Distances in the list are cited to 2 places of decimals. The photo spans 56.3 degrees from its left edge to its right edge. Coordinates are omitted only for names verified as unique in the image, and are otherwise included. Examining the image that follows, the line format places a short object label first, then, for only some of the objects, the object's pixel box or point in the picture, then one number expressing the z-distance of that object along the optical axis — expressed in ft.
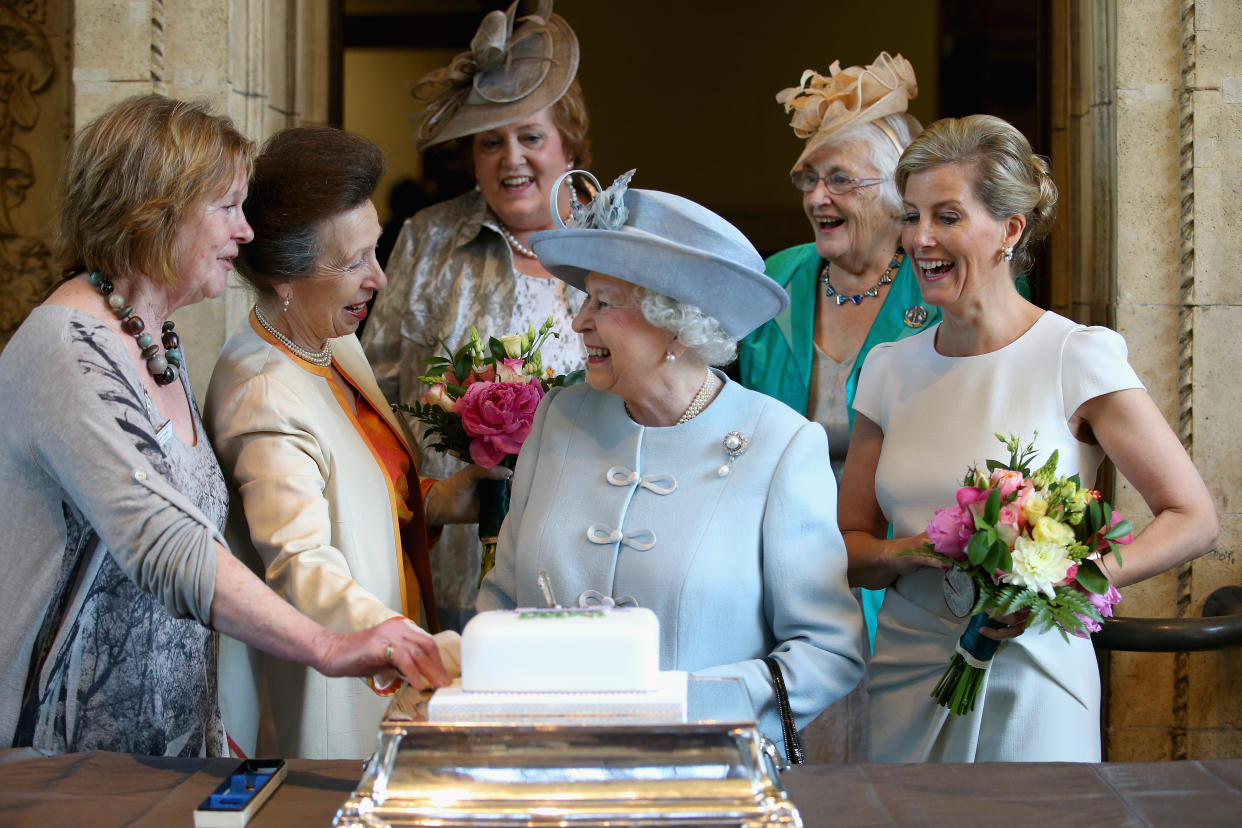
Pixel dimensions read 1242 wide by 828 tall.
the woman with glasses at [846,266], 10.69
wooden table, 5.47
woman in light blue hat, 7.28
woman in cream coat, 7.73
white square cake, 5.15
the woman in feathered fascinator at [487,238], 11.96
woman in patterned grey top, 6.23
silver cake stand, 4.90
